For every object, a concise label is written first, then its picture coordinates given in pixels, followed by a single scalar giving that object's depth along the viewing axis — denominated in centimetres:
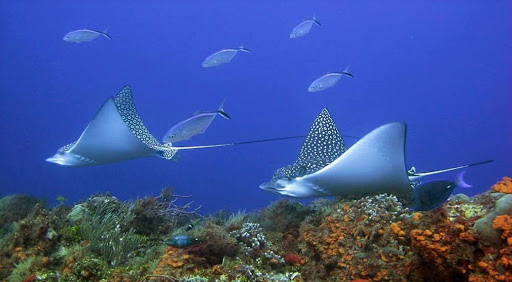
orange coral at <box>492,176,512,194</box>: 348
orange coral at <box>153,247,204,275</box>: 401
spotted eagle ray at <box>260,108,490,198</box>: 398
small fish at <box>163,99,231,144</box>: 596
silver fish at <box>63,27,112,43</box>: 945
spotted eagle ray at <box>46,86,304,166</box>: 564
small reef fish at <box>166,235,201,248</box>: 404
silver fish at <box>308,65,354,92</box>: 941
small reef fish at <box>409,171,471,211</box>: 322
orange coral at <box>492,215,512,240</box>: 248
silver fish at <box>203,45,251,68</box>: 946
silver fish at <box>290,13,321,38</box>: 1121
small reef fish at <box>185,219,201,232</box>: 494
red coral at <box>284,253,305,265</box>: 436
